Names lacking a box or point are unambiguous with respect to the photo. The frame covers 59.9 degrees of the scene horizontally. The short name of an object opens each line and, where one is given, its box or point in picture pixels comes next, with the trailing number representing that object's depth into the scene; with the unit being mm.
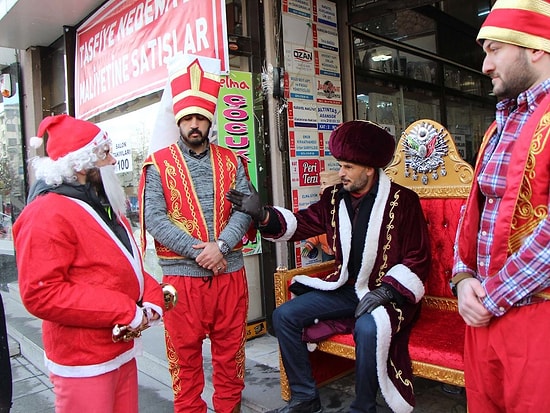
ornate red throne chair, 3006
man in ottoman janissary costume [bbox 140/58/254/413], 2576
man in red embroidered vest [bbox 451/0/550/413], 1460
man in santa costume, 1704
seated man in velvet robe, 2594
